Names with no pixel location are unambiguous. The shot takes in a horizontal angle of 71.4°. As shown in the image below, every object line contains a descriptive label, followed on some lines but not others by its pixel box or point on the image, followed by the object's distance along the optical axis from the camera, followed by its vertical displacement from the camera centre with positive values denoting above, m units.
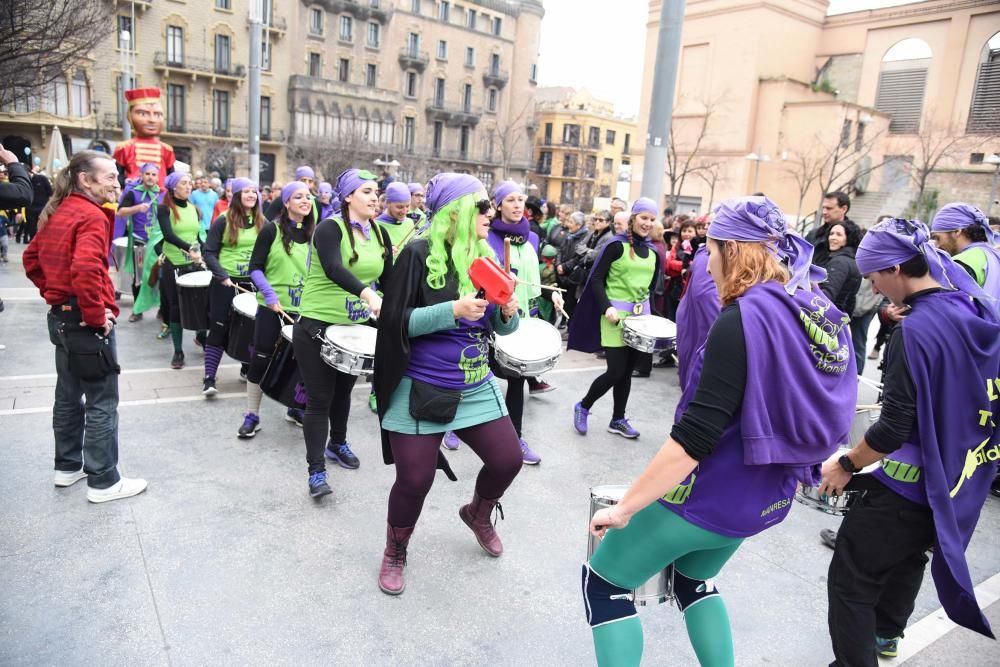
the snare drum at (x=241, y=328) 5.43 -1.23
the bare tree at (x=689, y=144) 37.22 +3.22
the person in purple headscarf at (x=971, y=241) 4.06 -0.10
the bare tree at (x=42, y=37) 9.49 +1.73
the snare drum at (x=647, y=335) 5.16 -0.98
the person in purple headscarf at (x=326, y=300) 4.19 -0.74
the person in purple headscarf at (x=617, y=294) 5.40 -0.74
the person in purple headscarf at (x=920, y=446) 2.32 -0.75
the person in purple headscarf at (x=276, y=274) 4.99 -0.74
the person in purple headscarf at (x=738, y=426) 1.96 -0.61
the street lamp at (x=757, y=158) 31.02 +2.24
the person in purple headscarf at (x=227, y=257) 5.98 -0.77
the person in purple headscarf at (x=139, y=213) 8.03 -0.60
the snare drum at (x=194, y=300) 6.40 -1.24
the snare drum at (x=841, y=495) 2.79 -1.14
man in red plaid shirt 3.61 -0.80
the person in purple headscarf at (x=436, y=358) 3.05 -0.77
